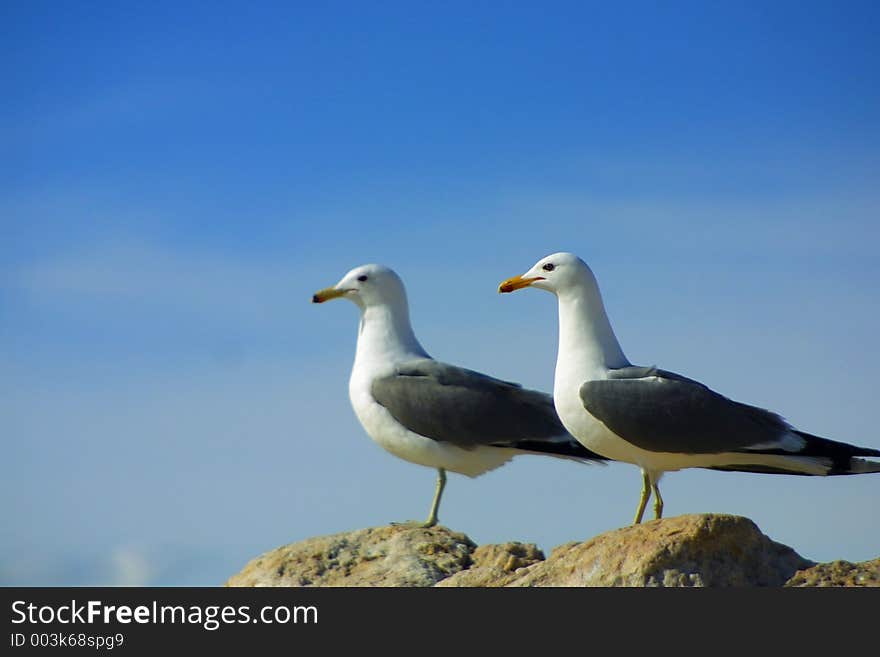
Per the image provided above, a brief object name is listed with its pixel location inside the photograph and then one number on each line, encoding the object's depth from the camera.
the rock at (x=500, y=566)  11.92
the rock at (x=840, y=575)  10.71
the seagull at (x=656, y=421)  12.96
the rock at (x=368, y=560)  13.29
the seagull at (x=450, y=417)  15.03
